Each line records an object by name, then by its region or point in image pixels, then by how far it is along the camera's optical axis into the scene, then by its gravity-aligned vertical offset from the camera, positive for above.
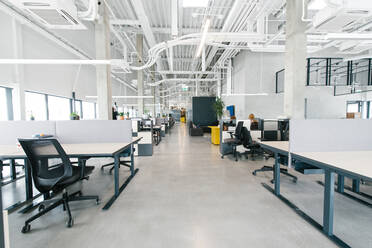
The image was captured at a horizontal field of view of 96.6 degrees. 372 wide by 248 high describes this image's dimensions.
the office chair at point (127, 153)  3.30 -0.78
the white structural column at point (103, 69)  4.26 +1.19
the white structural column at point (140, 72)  7.49 +2.26
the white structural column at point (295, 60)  3.52 +1.16
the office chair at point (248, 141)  4.21 -0.73
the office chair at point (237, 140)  4.50 -0.74
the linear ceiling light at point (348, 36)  2.60 +1.20
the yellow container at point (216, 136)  6.93 -0.95
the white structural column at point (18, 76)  4.55 +1.09
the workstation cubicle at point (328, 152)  1.83 -0.54
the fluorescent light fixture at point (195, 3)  3.90 +2.63
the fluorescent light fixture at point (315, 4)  3.58 +2.39
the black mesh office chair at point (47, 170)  1.88 -0.66
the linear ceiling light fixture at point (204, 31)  2.85 +1.56
